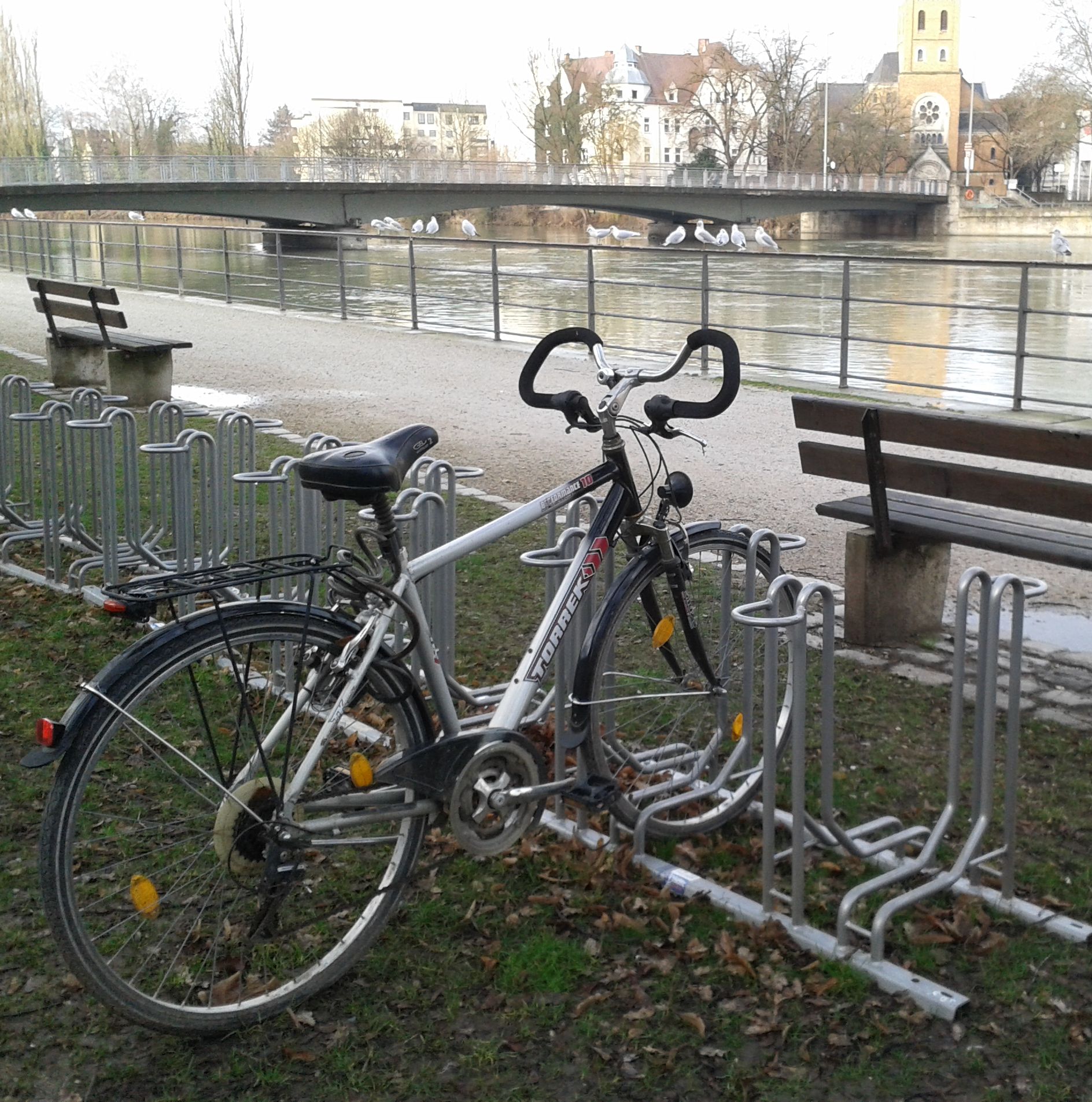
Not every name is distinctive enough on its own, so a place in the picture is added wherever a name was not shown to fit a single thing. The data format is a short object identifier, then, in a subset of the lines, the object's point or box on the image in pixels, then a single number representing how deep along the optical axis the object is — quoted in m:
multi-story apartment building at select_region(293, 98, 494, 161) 92.81
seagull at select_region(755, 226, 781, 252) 37.00
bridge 40.56
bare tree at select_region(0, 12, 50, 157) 69.62
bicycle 2.71
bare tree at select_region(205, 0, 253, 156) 68.56
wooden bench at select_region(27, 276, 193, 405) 11.34
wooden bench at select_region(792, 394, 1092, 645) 4.57
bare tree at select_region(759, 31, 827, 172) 86.50
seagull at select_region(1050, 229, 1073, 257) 29.19
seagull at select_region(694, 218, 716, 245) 30.33
